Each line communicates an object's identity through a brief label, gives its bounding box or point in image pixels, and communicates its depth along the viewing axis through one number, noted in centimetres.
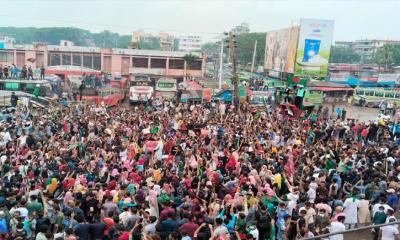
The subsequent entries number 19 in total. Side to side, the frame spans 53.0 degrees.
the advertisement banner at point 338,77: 4922
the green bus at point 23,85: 3016
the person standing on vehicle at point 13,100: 2500
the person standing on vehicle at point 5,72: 3198
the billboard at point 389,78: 4747
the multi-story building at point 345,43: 16825
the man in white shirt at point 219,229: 670
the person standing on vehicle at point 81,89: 3055
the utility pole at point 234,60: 2388
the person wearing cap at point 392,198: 867
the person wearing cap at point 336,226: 700
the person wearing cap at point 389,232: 685
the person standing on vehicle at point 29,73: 3225
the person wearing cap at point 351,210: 838
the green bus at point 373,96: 3822
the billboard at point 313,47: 4038
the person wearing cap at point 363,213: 848
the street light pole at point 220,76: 3405
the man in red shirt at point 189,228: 682
